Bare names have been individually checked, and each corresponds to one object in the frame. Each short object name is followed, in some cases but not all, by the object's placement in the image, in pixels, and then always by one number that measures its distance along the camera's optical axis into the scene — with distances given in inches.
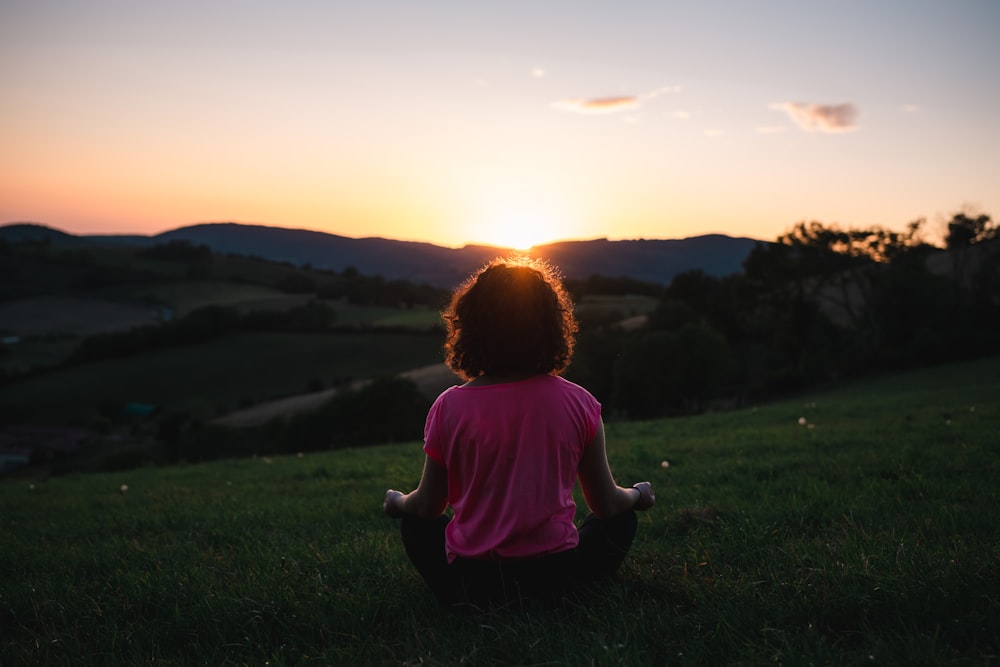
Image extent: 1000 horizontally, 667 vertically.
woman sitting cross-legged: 133.1
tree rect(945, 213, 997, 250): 2268.7
